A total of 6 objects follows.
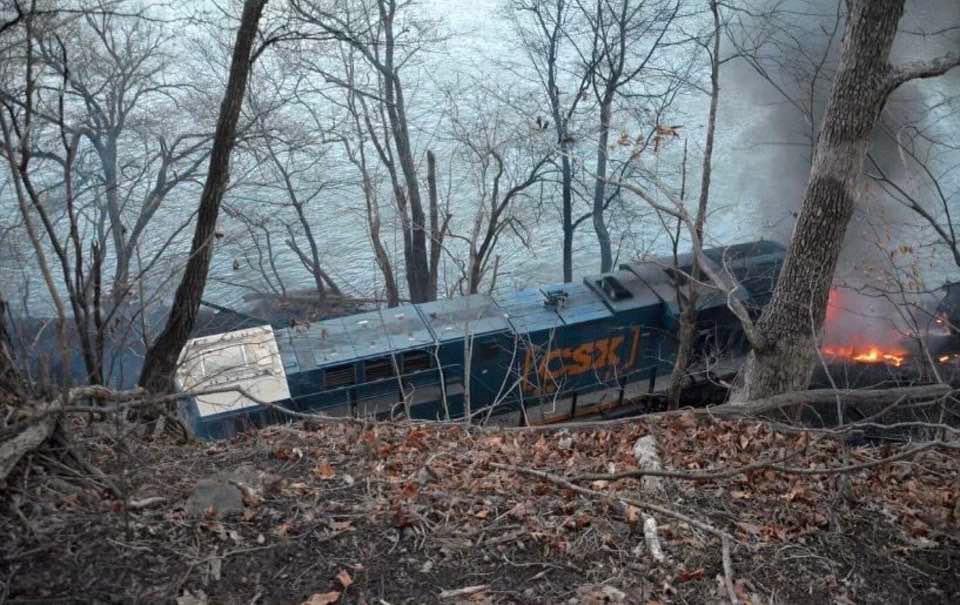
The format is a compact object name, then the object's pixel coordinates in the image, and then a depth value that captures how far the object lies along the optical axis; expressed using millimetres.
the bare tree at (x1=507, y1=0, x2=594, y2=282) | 17703
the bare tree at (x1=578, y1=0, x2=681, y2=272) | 17203
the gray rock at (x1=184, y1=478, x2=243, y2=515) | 4195
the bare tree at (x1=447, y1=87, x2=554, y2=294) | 15891
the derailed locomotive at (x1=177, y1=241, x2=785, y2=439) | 10891
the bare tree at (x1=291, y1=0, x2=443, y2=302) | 16734
